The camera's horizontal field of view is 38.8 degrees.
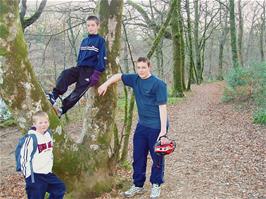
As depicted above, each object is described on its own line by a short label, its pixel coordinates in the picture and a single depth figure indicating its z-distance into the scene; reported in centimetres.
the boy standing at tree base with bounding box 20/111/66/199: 438
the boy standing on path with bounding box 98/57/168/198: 512
